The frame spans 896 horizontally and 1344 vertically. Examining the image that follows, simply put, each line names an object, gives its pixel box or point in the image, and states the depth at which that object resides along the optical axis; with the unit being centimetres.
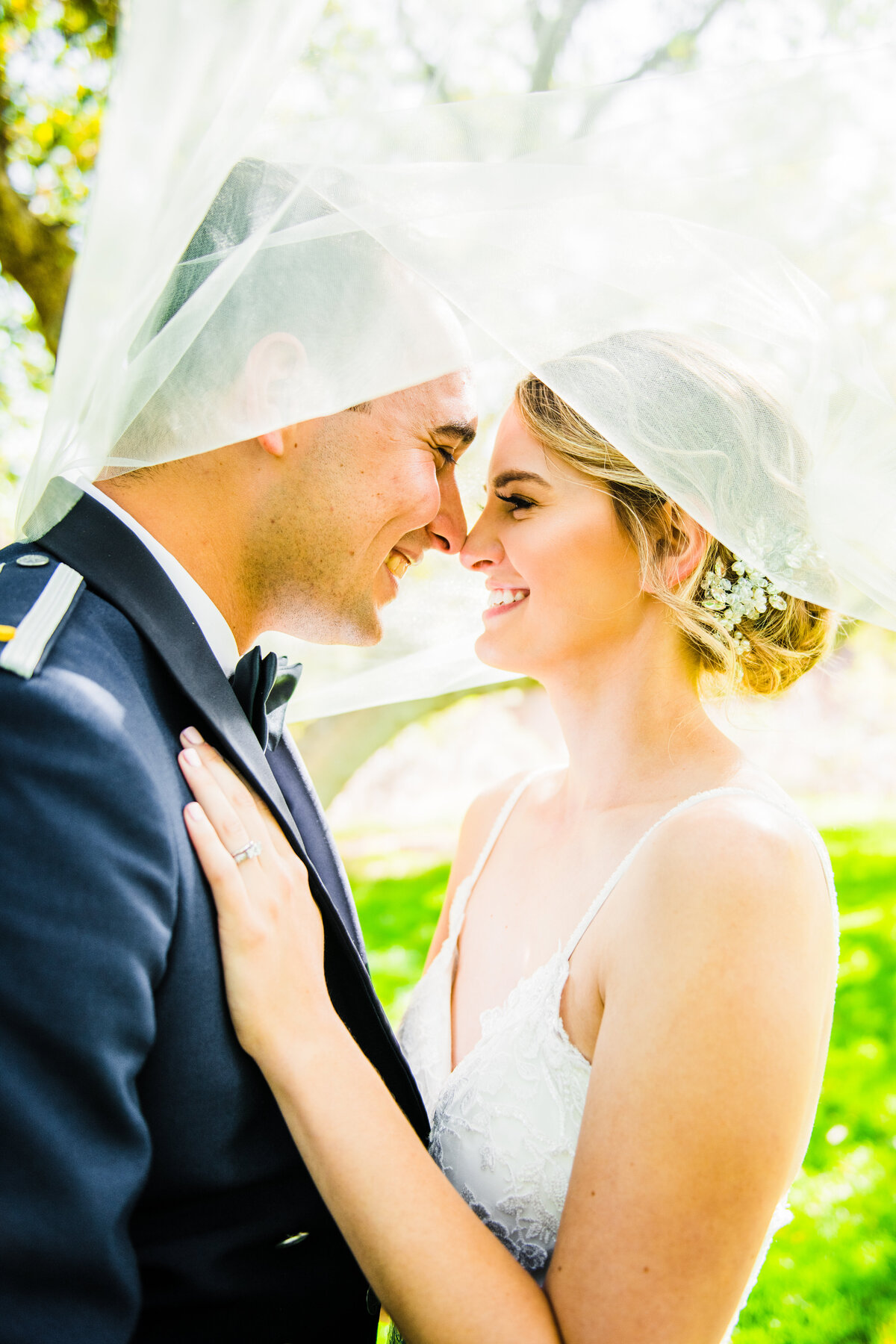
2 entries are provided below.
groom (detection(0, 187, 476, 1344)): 75
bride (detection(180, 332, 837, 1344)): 82
